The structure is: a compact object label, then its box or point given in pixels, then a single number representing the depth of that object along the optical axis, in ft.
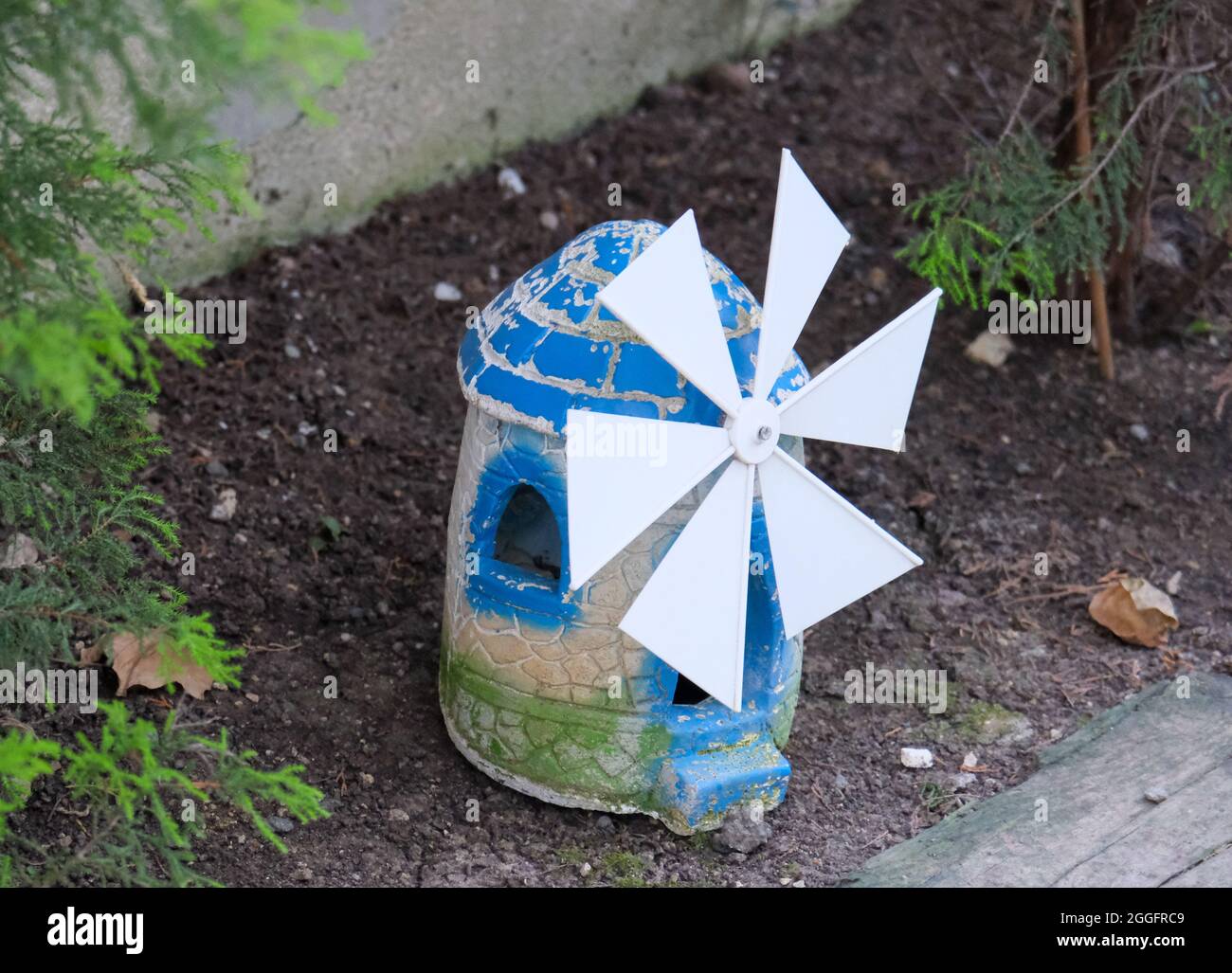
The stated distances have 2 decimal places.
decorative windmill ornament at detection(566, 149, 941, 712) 11.28
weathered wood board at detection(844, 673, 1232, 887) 12.60
